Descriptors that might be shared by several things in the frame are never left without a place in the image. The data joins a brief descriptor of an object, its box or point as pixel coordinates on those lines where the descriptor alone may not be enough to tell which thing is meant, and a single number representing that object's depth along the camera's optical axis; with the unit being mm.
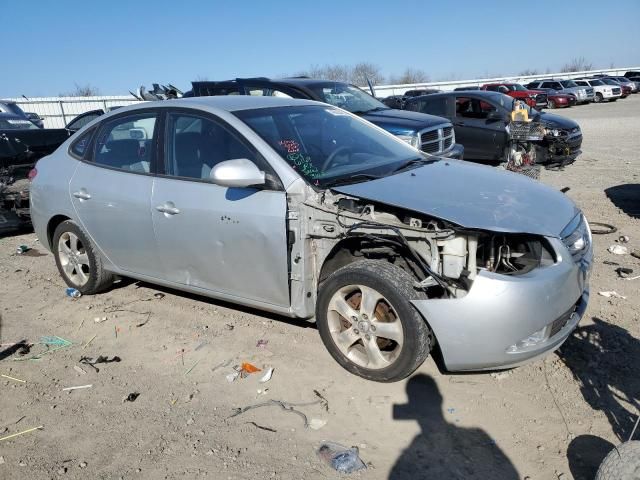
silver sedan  2955
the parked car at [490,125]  10602
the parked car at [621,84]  34594
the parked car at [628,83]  36312
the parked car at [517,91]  28016
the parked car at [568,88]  32438
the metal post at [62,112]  27125
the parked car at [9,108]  17547
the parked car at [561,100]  31484
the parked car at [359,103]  8375
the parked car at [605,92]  33094
